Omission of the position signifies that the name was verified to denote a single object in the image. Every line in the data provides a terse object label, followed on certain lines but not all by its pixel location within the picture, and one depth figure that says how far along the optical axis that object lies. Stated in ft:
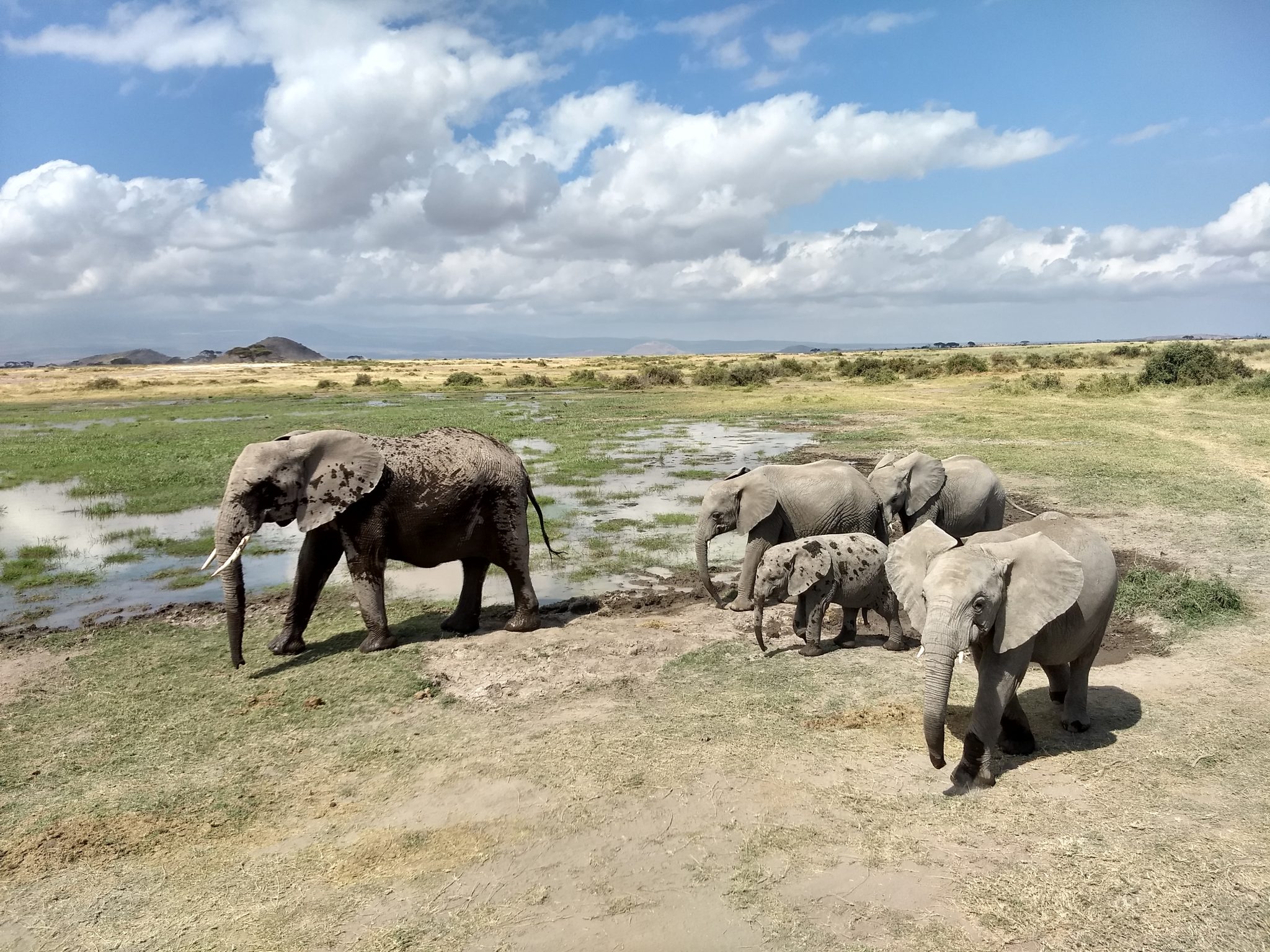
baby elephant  31.37
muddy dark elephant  32.07
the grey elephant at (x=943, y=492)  39.93
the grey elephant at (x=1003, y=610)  19.61
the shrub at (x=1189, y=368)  151.74
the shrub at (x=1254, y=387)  127.24
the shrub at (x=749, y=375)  205.67
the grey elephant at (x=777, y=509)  37.37
